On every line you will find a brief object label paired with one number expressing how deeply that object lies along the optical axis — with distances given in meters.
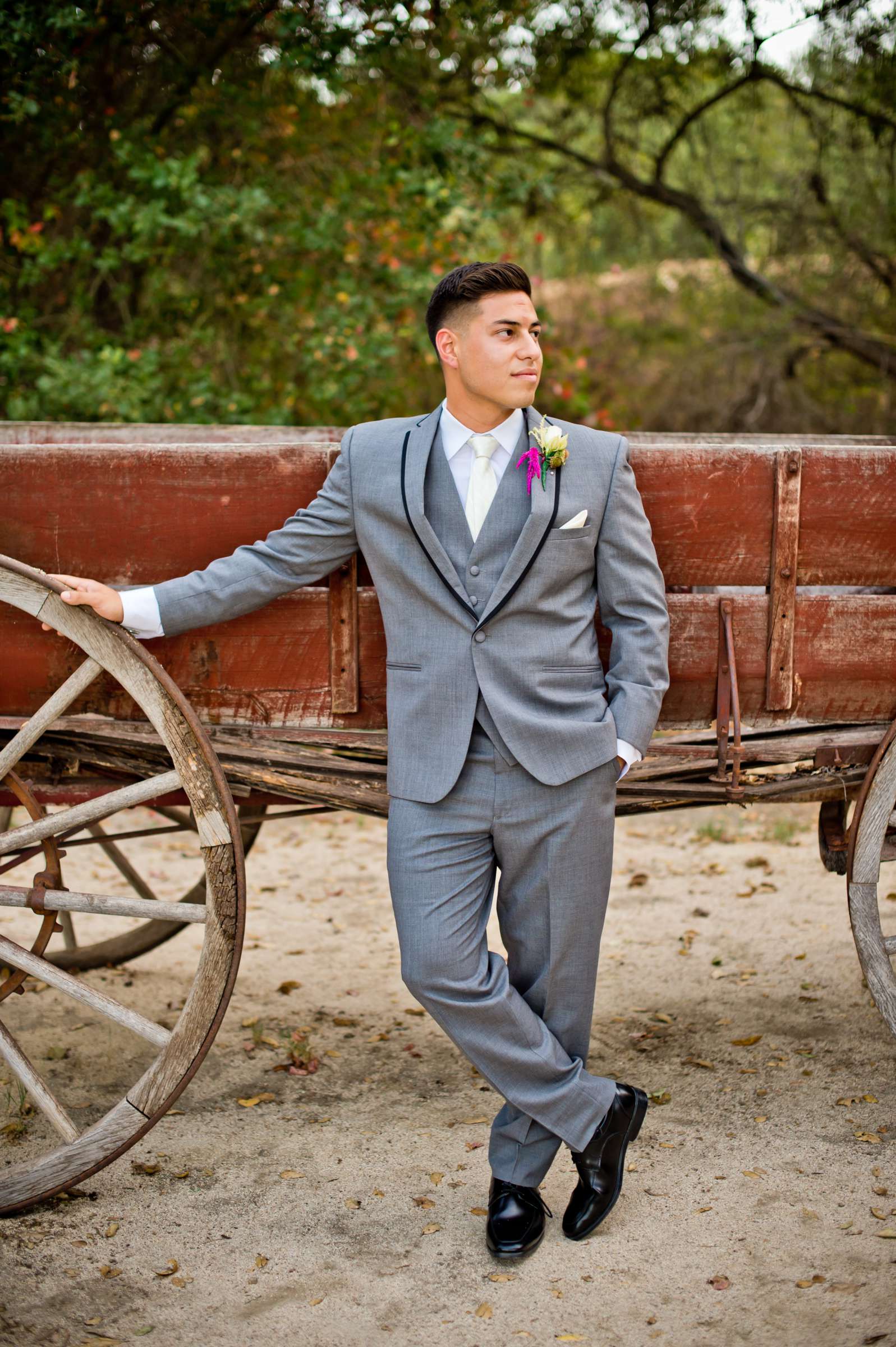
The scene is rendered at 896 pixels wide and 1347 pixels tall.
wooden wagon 2.48
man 2.38
